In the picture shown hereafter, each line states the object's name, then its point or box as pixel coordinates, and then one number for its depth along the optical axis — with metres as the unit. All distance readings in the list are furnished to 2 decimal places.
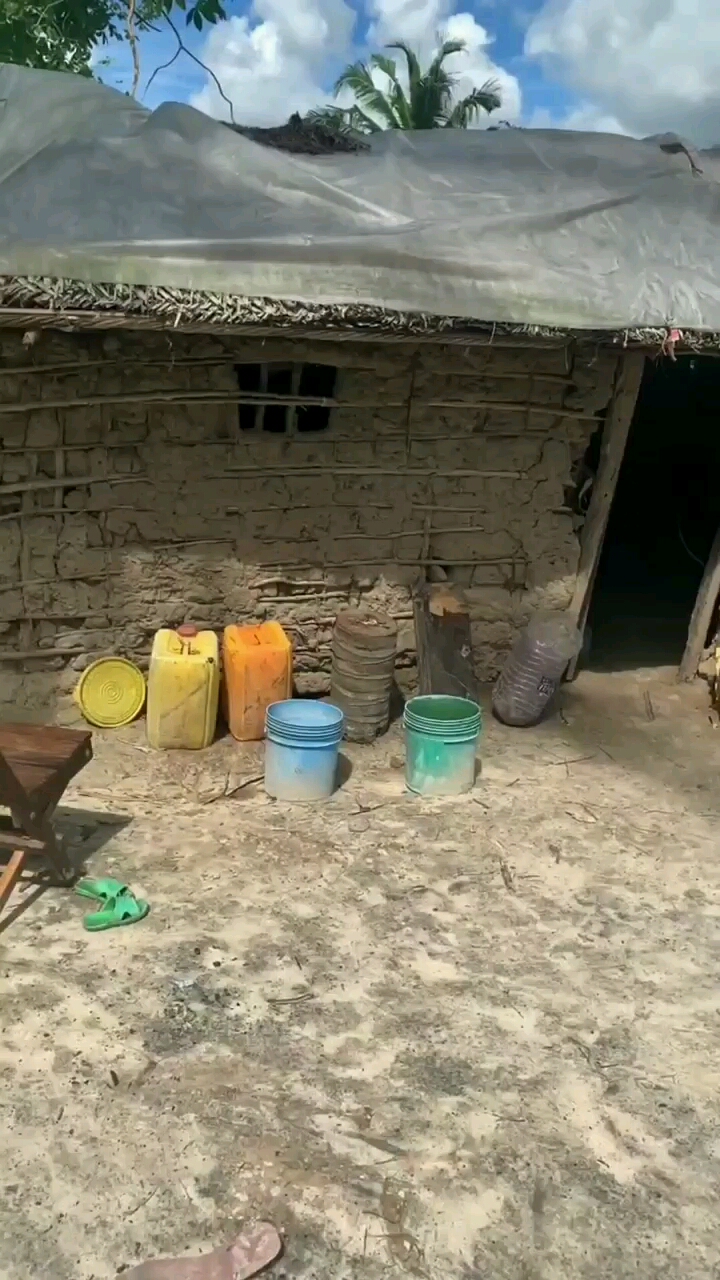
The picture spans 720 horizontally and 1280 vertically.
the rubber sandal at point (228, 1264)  2.75
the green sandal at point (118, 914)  4.18
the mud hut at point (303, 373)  5.49
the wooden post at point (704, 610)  7.26
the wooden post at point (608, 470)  6.55
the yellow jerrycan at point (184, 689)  5.63
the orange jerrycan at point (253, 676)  5.77
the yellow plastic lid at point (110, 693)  5.95
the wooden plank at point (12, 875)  4.11
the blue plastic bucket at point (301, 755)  5.21
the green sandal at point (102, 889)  4.33
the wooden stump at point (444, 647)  6.30
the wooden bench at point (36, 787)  4.12
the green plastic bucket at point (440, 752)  5.41
